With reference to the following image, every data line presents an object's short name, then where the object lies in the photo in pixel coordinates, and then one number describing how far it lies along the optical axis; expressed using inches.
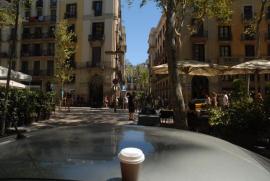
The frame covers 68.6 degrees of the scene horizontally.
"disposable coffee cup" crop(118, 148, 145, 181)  28.9
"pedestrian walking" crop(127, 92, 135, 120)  393.1
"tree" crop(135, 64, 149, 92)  1523.5
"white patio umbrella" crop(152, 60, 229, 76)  304.2
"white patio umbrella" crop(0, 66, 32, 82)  338.1
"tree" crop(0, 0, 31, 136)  242.2
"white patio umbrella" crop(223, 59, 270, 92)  308.5
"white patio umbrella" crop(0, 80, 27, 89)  354.1
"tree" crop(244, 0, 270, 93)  406.0
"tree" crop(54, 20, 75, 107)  824.2
